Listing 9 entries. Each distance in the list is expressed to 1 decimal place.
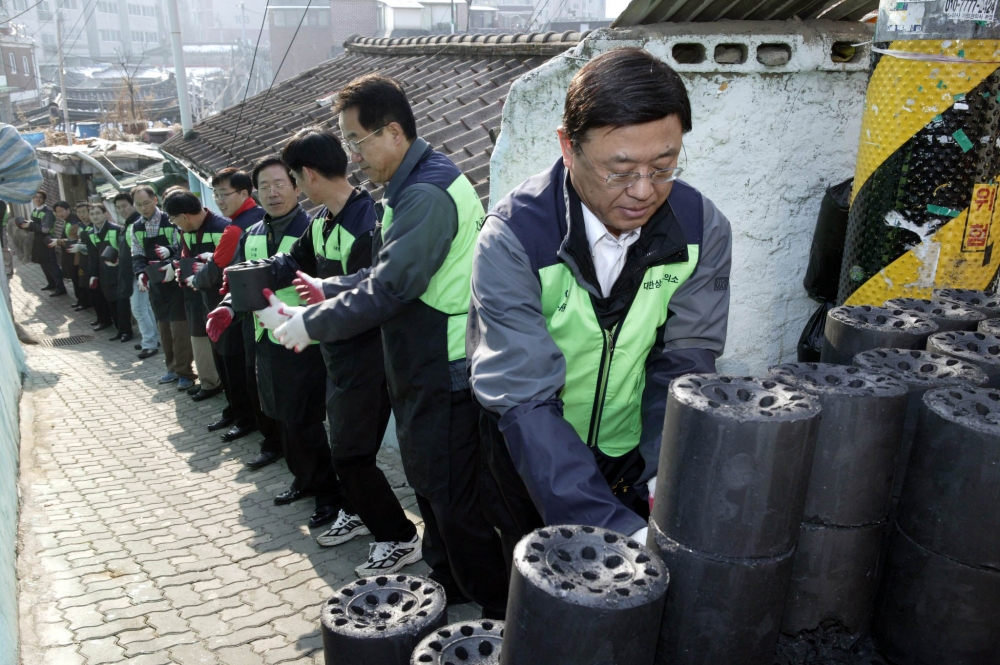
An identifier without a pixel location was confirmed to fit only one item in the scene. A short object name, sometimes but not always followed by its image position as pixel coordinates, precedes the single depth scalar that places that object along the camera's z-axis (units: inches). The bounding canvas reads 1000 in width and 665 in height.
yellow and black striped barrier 103.3
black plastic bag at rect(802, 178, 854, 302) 135.0
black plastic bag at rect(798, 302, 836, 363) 134.8
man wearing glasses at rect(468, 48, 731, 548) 68.2
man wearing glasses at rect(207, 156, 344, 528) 186.4
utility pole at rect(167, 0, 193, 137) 513.7
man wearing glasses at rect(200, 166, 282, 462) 235.1
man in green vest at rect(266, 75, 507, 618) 125.1
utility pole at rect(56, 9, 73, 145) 1112.8
